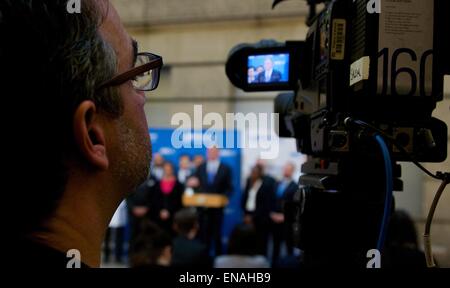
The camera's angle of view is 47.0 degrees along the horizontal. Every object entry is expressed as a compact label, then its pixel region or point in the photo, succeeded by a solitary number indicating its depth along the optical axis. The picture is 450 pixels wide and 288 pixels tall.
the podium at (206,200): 5.82
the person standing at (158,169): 5.94
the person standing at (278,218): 4.50
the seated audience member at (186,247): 2.78
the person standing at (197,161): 5.37
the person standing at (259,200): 5.10
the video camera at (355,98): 1.17
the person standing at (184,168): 5.56
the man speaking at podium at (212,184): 5.51
